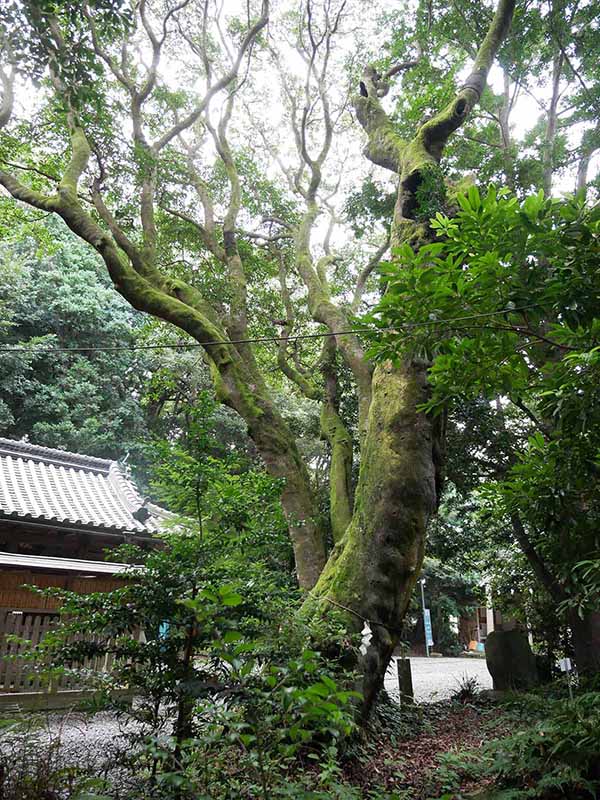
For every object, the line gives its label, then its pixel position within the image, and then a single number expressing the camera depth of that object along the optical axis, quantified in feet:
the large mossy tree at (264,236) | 16.48
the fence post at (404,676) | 25.30
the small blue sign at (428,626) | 65.08
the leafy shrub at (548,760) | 10.63
